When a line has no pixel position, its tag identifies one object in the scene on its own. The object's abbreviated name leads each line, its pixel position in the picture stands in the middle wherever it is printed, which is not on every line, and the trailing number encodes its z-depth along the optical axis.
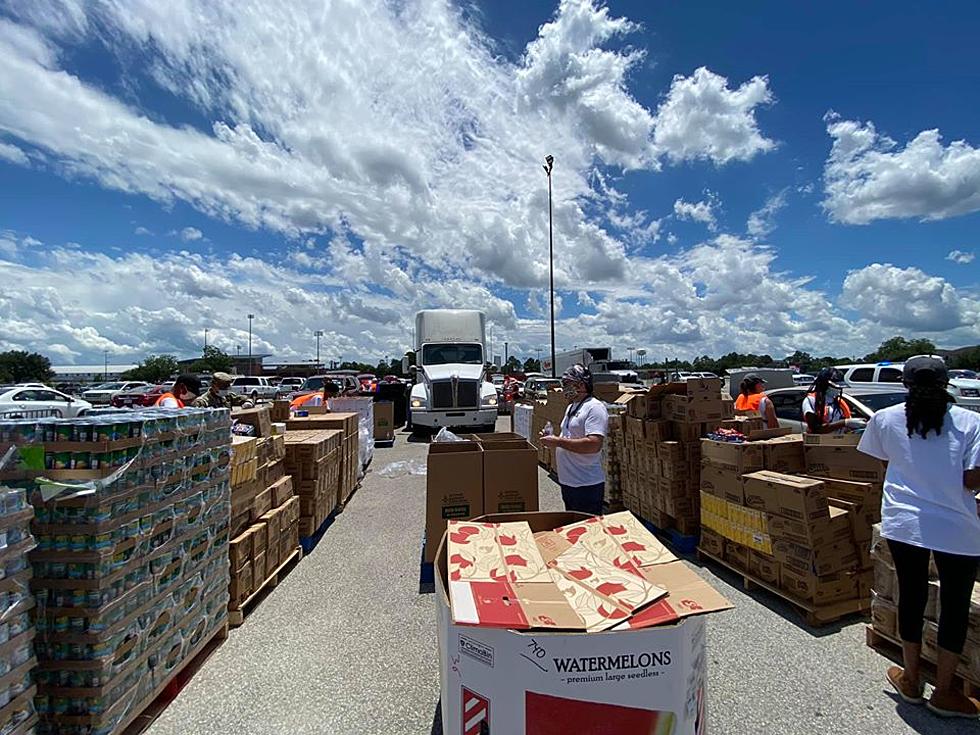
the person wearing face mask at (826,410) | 5.43
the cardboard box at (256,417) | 4.94
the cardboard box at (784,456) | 4.79
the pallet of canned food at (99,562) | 2.47
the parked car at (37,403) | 15.86
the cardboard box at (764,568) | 4.19
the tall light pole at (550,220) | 25.14
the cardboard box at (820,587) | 3.81
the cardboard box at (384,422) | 14.71
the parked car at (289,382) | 44.66
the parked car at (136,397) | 24.83
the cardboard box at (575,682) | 1.71
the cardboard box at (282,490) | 5.01
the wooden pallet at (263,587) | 3.98
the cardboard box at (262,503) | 4.51
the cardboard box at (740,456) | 4.62
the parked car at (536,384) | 26.71
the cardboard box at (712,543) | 4.85
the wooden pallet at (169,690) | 2.78
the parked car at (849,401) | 6.69
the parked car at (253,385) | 31.12
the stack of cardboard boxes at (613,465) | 7.21
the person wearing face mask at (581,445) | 3.98
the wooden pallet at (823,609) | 3.78
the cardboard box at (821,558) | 3.85
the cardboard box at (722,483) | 4.59
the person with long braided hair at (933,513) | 2.73
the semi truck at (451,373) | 14.69
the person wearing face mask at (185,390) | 5.38
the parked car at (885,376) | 13.79
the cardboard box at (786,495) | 3.91
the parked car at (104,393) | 31.12
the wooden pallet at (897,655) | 2.90
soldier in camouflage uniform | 5.90
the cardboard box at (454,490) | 4.49
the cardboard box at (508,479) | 4.53
